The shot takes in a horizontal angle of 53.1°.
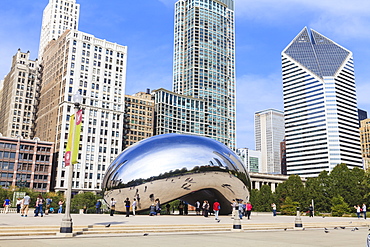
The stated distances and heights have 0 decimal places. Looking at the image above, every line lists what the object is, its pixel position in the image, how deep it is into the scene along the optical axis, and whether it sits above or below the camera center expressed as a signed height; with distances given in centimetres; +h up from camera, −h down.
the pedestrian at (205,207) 3322 -126
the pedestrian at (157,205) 3316 -115
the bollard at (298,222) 2551 -191
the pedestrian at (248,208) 3257 -127
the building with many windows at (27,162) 10556 +812
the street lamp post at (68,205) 1736 -70
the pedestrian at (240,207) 3132 -120
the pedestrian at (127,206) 3120 -120
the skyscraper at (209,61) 17925 +6546
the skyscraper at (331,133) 19200 +3178
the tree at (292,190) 7606 +81
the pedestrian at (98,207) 4231 -179
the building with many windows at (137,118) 13912 +2784
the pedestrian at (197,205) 4091 -135
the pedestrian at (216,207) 2834 -107
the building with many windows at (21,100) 14138 +3437
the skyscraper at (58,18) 17050 +7998
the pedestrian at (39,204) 3042 -111
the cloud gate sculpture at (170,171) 3256 +188
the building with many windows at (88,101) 11625 +2960
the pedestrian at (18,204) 3721 -139
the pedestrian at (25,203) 2855 -97
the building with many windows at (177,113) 15925 +3466
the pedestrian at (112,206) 3250 -127
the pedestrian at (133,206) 3278 -125
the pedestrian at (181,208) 3988 -165
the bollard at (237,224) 2261 -187
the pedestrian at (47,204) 3500 -127
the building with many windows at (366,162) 19345 +1722
